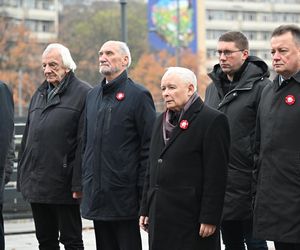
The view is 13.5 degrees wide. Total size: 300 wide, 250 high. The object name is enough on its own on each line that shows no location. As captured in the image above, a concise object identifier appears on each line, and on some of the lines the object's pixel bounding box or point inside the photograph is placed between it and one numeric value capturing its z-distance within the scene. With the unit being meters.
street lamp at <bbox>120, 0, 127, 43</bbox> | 29.84
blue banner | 159.60
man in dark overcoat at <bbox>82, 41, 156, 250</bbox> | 10.90
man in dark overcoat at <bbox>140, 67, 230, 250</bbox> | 9.42
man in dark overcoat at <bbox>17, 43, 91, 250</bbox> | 11.69
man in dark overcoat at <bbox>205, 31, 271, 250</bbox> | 10.87
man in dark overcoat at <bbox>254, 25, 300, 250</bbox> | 9.26
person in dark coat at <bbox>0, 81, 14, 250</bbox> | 12.22
